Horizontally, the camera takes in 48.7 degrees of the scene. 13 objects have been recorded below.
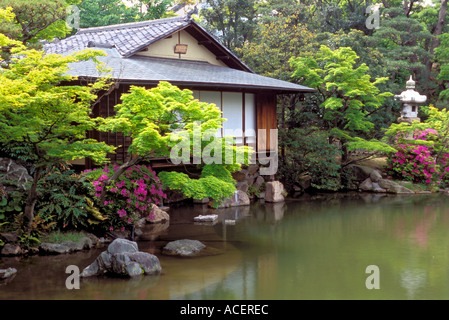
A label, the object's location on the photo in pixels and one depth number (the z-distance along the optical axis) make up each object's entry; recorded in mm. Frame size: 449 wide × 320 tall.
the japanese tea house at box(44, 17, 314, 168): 13297
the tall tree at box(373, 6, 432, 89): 24734
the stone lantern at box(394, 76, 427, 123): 20969
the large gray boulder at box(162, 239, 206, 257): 9898
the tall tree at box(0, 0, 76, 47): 11188
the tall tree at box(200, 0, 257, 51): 23984
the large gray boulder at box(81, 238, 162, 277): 8469
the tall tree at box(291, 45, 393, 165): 18031
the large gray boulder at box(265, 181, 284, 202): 16656
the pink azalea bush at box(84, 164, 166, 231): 10898
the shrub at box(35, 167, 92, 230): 10203
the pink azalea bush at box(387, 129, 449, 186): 18969
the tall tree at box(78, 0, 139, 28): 26328
